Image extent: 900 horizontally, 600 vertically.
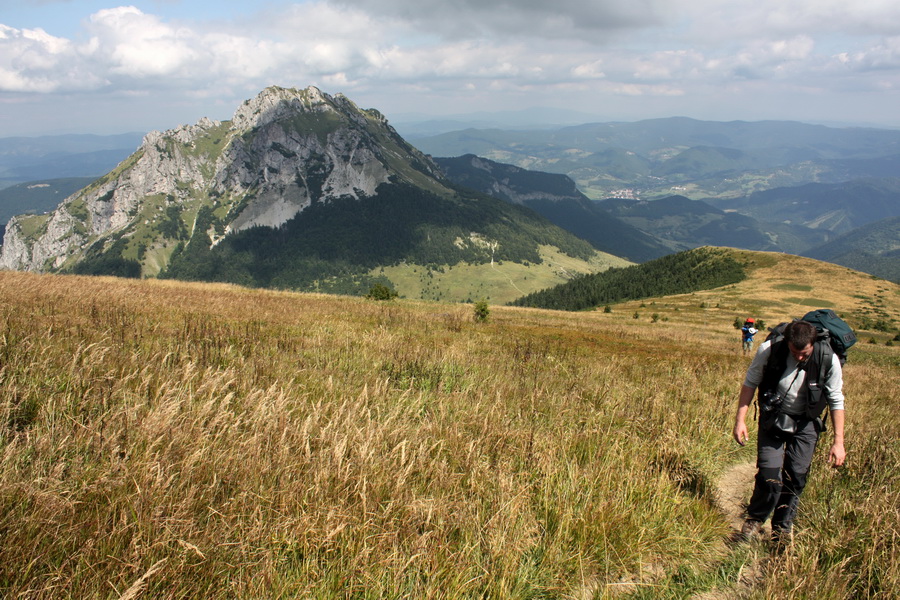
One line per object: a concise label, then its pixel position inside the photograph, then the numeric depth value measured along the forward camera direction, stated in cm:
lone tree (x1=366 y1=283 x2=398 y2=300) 3294
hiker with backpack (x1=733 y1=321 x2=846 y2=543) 464
